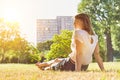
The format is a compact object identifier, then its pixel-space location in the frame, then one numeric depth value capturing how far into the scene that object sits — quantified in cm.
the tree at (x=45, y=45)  5717
